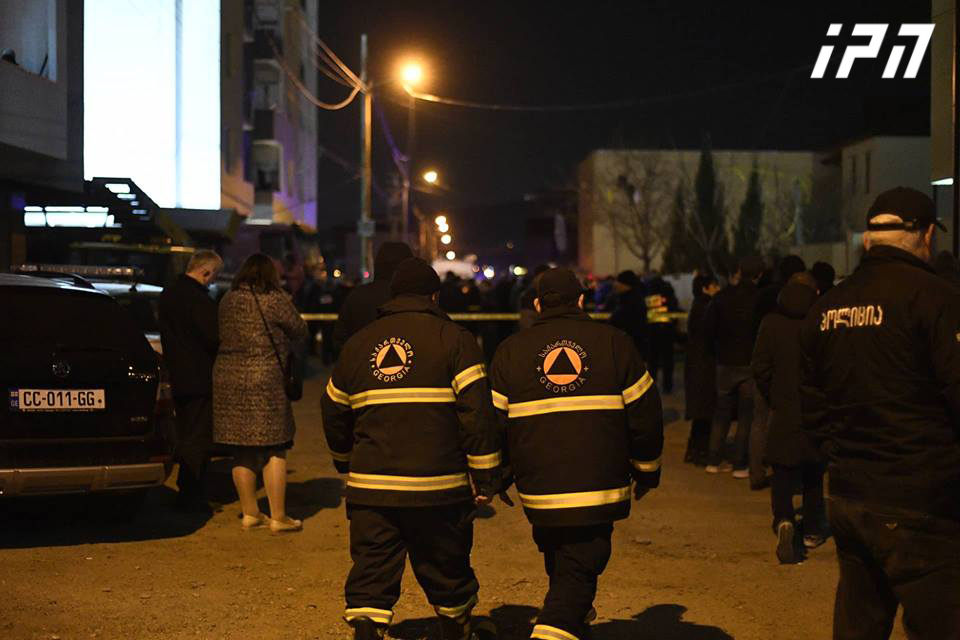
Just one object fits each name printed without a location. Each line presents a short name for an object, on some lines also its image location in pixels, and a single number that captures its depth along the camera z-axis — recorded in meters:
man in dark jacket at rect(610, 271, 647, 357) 14.76
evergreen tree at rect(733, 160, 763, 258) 56.75
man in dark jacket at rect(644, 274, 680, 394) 19.28
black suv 7.78
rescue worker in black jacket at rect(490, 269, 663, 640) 5.17
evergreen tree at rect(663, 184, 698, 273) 59.66
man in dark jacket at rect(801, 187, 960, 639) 4.14
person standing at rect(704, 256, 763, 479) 10.89
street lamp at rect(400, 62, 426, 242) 30.19
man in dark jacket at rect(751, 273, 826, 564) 8.00
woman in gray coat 8.54
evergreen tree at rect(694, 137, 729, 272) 58.93
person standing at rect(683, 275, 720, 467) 11.59
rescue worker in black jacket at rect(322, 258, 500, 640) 5.34
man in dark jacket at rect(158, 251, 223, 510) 9.15
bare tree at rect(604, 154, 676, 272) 67.44
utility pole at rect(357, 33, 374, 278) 32.72
